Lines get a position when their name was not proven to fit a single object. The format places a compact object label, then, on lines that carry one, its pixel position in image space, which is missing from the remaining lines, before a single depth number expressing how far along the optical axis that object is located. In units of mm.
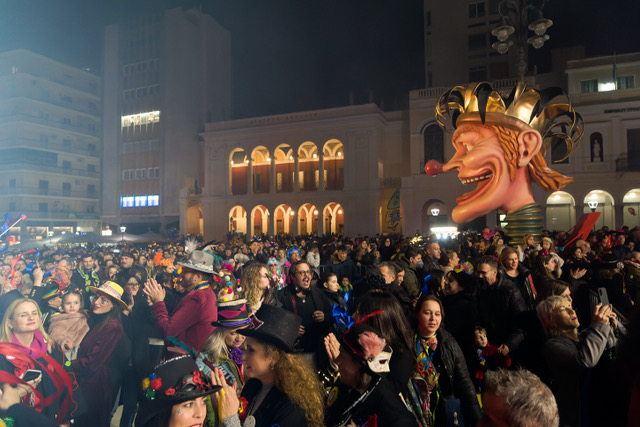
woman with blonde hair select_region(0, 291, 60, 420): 3172
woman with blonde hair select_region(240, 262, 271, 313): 4801
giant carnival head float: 11453
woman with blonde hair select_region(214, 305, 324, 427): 2219
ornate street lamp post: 10859
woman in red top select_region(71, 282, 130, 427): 3740
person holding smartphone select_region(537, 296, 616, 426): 2840
